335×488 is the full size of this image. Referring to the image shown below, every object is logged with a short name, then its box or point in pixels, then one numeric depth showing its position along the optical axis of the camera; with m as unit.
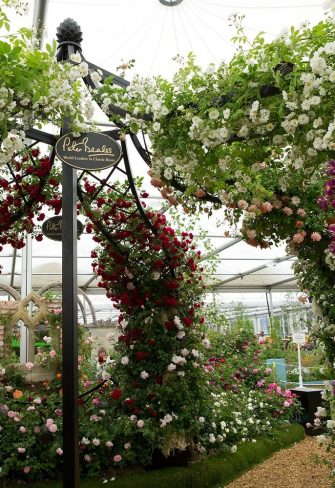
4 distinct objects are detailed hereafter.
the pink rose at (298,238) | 3.03
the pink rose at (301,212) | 3.04
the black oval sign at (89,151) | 2.33
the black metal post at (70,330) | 2.17
